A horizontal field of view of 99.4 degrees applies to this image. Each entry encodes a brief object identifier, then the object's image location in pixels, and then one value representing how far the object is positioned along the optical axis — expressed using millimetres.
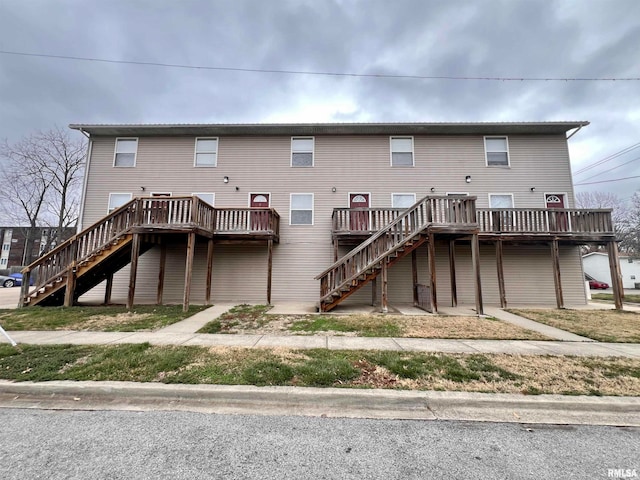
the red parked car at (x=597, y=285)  26484
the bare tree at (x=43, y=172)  22312
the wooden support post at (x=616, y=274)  10148
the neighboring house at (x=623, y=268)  29141
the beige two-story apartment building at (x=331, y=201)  10570
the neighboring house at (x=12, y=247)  46469
